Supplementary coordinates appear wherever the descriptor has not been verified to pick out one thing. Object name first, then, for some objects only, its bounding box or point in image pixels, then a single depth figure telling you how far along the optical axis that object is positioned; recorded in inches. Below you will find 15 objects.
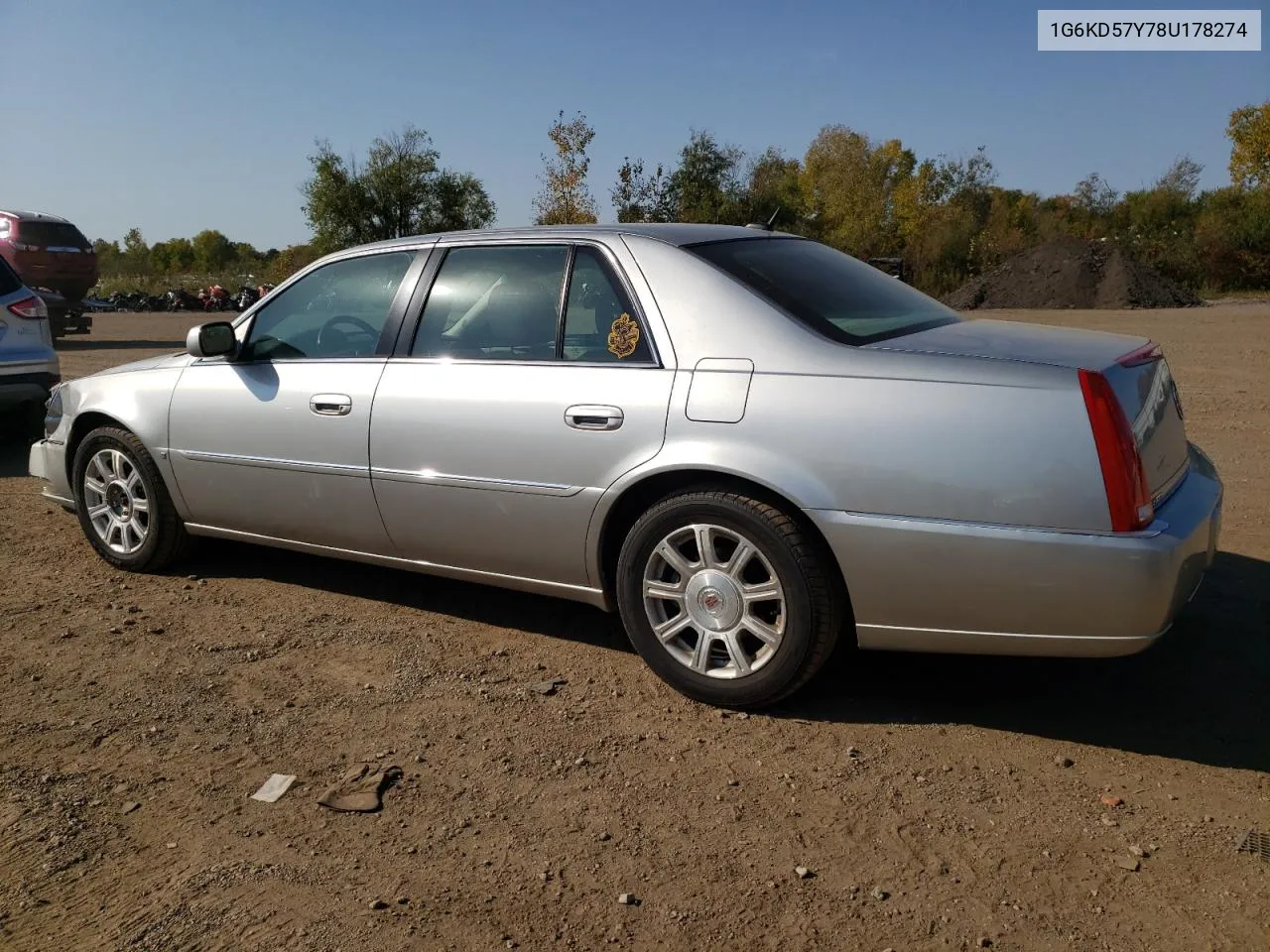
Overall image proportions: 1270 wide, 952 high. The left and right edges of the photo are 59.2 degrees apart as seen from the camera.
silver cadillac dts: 128.1
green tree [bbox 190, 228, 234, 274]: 4690.0
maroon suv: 770.2
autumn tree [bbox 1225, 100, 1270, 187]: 2048.5
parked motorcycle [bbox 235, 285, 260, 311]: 1493.5
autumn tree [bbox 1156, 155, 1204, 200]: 2368.4
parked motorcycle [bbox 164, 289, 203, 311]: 1801.2
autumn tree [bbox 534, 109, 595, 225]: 1277.1
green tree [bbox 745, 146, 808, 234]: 1966.0
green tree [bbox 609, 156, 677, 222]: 1459.2
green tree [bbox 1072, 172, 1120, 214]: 2503.7
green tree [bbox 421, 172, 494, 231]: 1866.3
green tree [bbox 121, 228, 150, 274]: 3604.3
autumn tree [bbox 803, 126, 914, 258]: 2498.8
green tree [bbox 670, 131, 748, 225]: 1800.0
